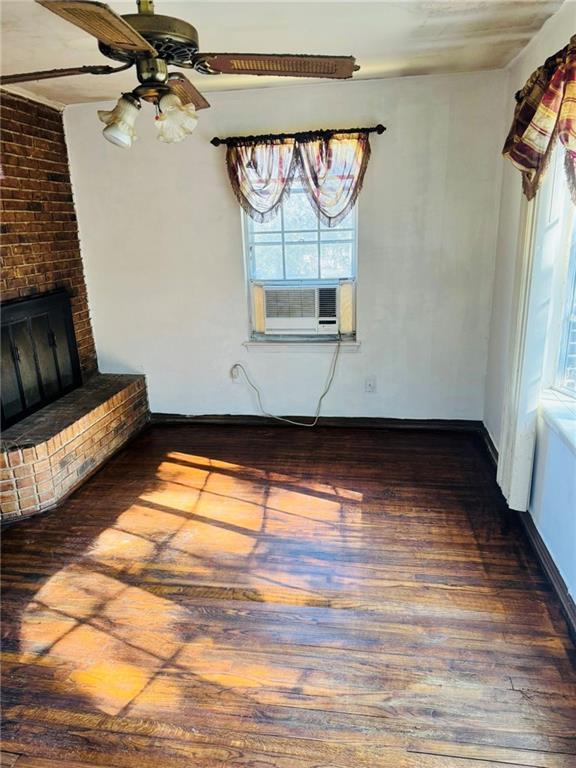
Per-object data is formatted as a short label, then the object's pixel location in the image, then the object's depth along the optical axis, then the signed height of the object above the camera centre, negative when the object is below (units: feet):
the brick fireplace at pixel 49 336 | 9.69 -1.93
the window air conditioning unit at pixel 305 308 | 12.44 -1.66
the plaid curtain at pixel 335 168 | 11.28 +1.51
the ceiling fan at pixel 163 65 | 4.78 +1.81
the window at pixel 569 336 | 7.76 -1.61
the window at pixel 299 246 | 12.03 -0.15
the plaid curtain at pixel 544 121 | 5.94 +1.38
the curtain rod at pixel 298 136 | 11.15 +2.24
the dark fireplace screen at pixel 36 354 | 10.50 -2.32
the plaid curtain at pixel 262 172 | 11.50 +1.51
